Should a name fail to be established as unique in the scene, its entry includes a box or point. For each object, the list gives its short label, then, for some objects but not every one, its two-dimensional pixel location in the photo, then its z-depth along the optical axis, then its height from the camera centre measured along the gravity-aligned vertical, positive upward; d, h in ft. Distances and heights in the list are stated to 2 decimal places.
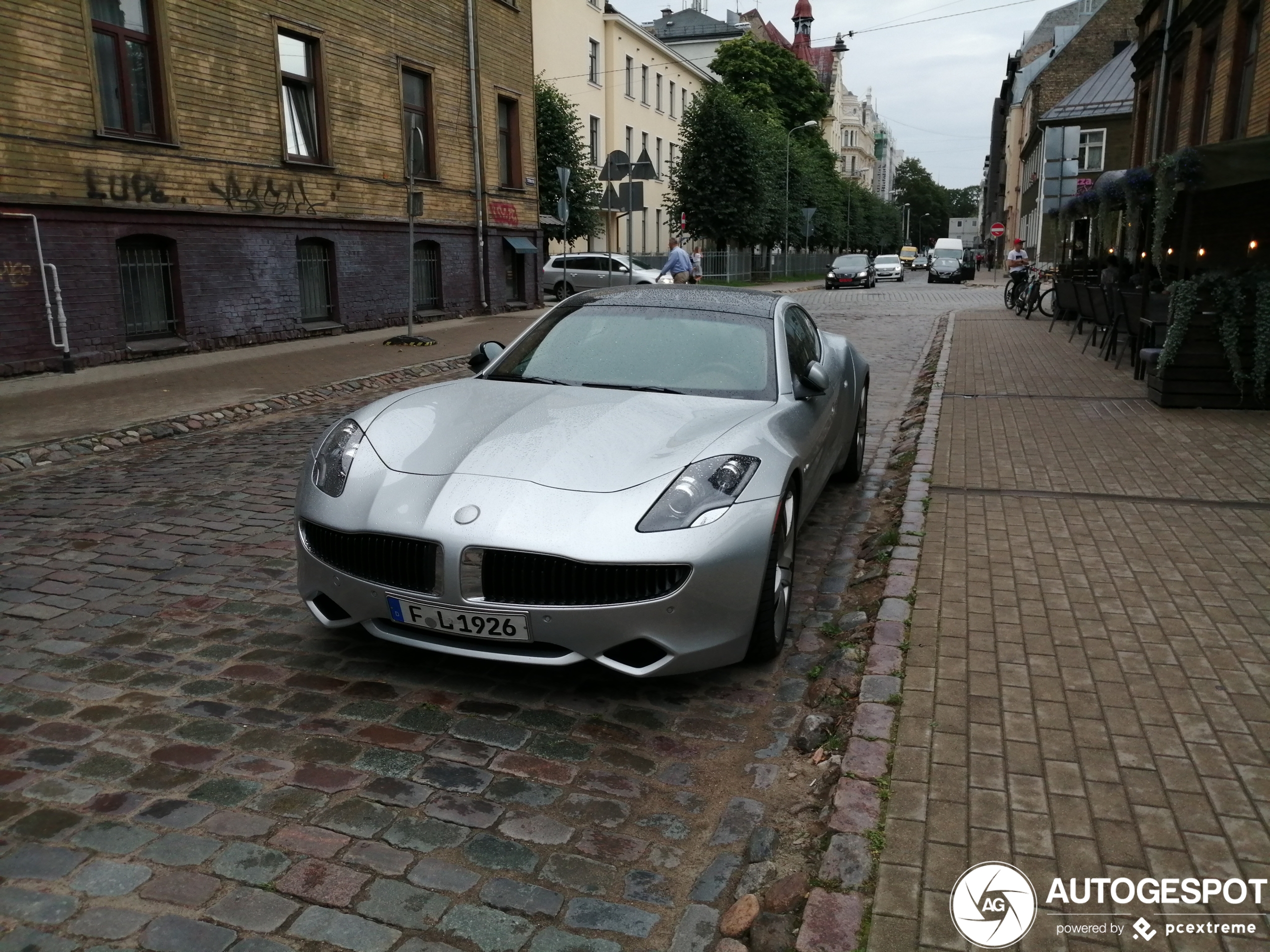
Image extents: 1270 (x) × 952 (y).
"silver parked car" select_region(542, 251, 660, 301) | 102.73 -2.44
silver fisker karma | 11.58 -3.13
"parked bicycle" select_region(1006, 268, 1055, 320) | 74.74 -3.67
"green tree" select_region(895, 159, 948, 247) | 543.80 +24.83
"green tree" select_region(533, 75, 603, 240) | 119.75 +10.61
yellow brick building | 41.57 +4.38
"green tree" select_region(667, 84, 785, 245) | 149.07 +11.36
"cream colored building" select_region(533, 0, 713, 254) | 135.33 +24.23
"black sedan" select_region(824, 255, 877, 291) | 141.79 -3.66
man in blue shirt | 82.23 -1.16
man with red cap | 80.07 -1.63
